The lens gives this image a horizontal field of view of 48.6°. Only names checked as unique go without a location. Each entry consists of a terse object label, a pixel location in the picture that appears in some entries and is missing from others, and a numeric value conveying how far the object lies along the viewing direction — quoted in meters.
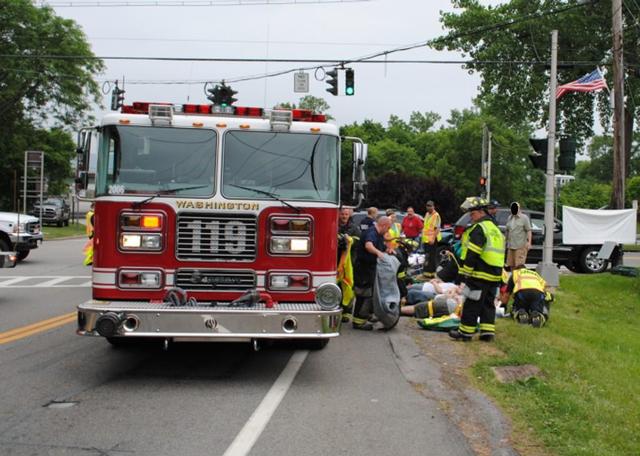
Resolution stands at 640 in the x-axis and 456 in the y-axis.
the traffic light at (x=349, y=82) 21.73
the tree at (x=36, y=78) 42.94
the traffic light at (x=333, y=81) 21.78
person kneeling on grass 10.04
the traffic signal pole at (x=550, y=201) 14.56
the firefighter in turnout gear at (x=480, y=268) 8.78
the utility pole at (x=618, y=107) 17.31
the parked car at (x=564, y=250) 18.75
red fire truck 6.60
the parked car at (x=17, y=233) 16.95
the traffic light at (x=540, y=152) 14.69
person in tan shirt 13.23
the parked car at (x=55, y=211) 42.56
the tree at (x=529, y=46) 32.25
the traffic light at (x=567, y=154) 13.98
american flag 17.22
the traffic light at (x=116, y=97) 24.81
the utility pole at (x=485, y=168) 31.14
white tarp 17.66
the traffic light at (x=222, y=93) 11.45
